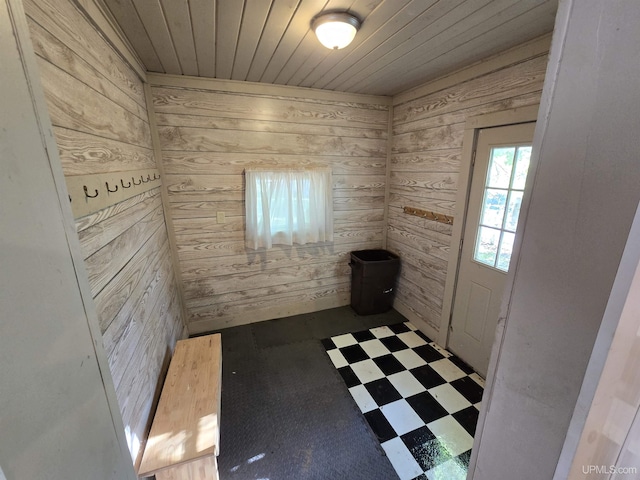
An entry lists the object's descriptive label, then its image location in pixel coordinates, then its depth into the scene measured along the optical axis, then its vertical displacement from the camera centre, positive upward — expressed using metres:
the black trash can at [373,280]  2.78 -1.12
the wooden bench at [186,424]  1.14 -1.21
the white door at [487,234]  1.72 -0.41
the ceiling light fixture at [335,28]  1.30 +0.75
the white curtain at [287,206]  2.43 -0.29
